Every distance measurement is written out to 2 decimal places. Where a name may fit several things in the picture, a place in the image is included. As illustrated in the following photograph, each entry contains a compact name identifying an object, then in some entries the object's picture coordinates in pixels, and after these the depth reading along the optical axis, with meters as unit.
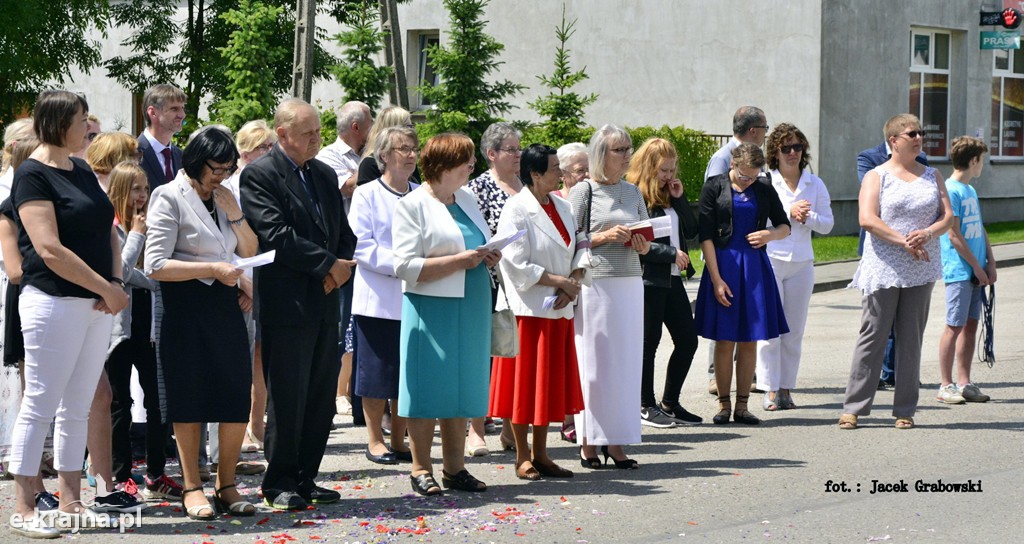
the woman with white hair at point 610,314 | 8.05
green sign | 27.39
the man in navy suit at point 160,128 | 8.27
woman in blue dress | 9.57
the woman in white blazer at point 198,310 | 6.58
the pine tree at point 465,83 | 20.75
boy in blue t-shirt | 10.30
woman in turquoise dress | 7.16
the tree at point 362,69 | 19.00
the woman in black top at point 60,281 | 6.21
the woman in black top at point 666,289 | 9.46
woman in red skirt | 7.69
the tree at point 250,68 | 18.81
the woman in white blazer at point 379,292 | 8.25
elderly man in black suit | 6.81
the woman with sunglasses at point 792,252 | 10.19
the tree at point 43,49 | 21.25
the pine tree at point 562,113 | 21.89
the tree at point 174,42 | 26.11
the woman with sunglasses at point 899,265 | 9.17
